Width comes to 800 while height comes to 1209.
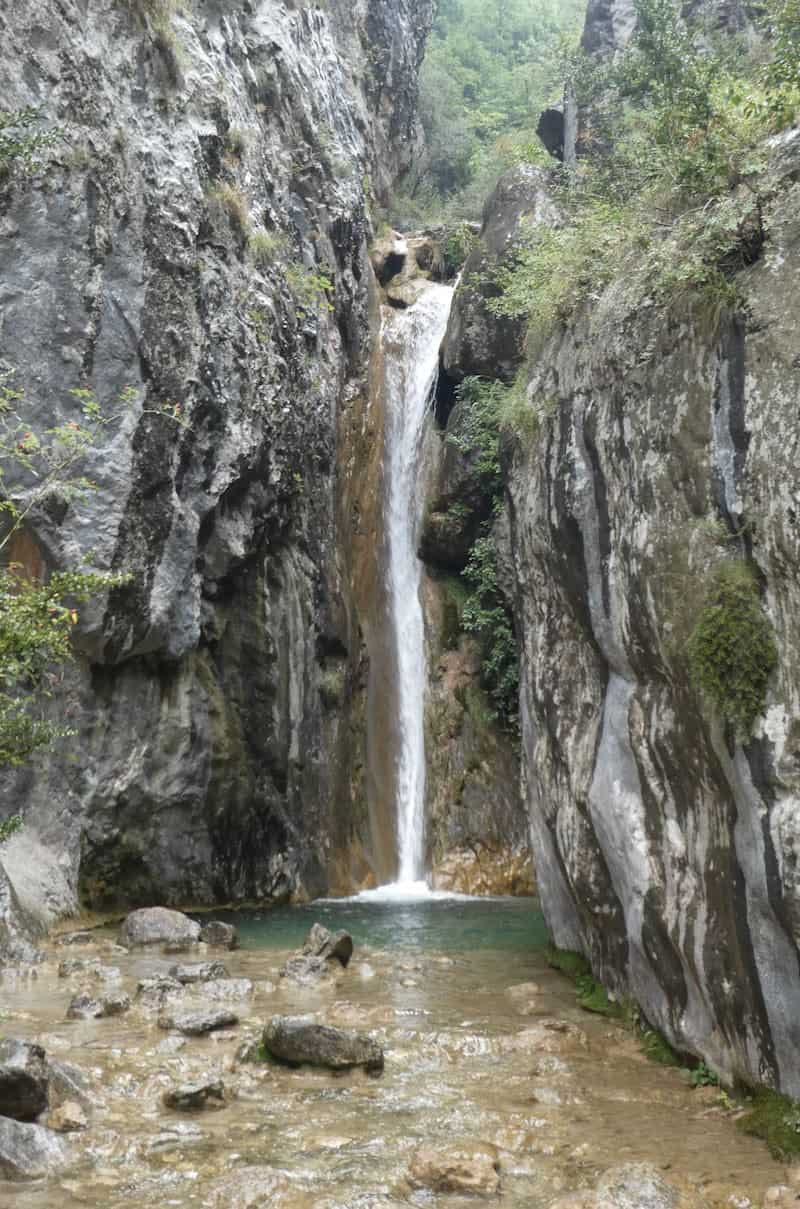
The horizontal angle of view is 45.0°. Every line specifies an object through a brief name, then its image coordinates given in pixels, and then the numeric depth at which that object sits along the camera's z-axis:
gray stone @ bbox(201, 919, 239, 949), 11.59
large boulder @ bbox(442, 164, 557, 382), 21.84
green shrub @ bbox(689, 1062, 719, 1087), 6.30
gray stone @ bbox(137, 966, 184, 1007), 8.28
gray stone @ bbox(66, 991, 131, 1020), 7.78
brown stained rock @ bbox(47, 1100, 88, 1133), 5.35
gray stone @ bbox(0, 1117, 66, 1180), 4.82
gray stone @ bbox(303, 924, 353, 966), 10.16
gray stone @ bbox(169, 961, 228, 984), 9.16
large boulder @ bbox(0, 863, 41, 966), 10.01
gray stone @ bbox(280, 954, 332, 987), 9.50
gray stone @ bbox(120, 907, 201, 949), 11.42
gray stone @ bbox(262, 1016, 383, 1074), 6.71
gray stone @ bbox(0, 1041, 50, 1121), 5.30
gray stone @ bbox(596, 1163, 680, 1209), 4.64
